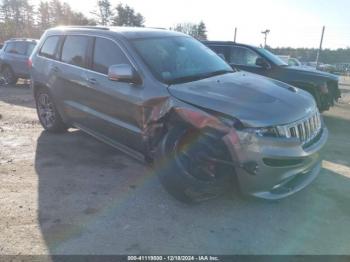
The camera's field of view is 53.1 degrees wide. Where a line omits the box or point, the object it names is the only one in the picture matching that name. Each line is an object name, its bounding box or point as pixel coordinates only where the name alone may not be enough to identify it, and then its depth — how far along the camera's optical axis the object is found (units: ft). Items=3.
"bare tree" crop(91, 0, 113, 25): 198.39
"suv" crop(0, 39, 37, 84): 46.52
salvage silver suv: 11.14
